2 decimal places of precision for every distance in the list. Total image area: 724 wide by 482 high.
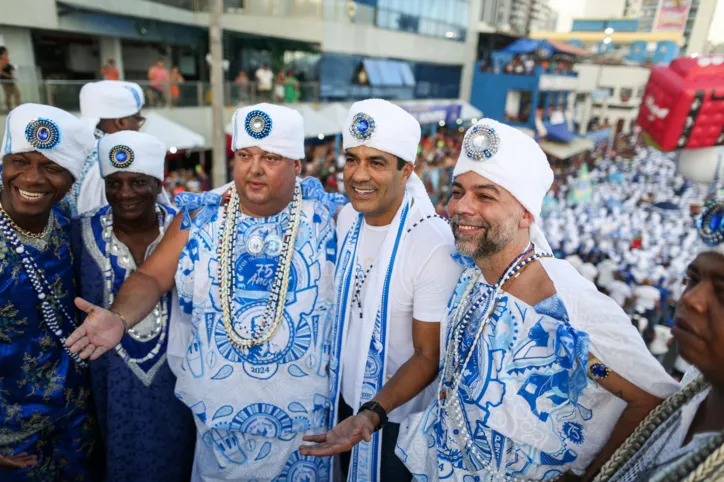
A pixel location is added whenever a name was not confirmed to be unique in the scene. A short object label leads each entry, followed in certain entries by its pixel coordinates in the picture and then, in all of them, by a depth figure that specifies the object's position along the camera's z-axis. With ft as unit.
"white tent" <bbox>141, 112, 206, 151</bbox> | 29.68
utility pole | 28.17
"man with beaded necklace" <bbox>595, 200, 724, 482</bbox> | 3.77
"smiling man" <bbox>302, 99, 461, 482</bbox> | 6.75
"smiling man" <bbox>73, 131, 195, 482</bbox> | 7.99
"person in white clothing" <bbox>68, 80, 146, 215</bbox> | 11.31
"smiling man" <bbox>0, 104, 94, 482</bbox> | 6.75
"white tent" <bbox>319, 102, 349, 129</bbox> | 50.47
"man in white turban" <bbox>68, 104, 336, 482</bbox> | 7.24
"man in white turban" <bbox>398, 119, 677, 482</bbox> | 5.23
